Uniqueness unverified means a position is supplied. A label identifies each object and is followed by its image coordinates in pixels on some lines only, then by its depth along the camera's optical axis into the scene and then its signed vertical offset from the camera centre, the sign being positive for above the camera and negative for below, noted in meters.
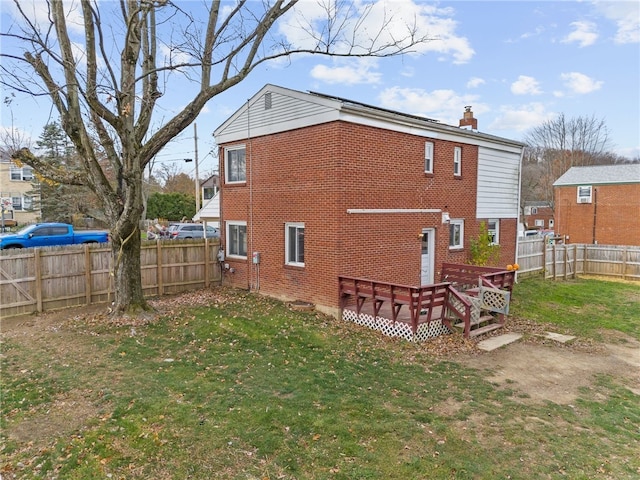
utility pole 27.86 +5.71
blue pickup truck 19.11 -1.02
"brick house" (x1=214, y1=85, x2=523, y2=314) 10.75 +0.71
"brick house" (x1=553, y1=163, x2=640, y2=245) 28.00 +0.93
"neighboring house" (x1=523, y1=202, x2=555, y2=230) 52.44 +0.26
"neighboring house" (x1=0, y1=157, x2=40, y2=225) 37.81 +2.18
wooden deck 9.23 -2.30
